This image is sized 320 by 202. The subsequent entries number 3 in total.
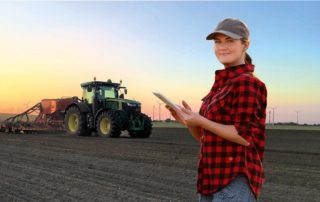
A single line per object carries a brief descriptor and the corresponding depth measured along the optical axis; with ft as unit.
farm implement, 85.56
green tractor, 69.21
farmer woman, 6.82
